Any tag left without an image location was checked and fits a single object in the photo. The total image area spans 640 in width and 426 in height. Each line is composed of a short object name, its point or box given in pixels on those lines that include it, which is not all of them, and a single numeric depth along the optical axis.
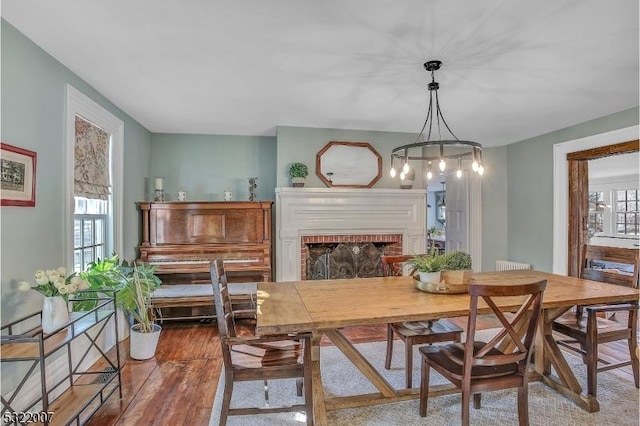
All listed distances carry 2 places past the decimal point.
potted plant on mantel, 4.46
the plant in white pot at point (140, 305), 3.10
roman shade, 3.02
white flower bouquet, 2.04
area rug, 2.19
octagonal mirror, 4.72
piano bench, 3.85
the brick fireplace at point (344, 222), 4.56
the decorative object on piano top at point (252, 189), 4.77
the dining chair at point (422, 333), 2.47
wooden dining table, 1.89
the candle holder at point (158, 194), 4.56
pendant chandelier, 2.37
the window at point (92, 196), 2.78
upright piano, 4.25
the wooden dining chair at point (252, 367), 1.93
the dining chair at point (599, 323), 2.39
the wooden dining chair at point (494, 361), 1.72
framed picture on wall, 2.05
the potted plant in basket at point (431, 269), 2.39
